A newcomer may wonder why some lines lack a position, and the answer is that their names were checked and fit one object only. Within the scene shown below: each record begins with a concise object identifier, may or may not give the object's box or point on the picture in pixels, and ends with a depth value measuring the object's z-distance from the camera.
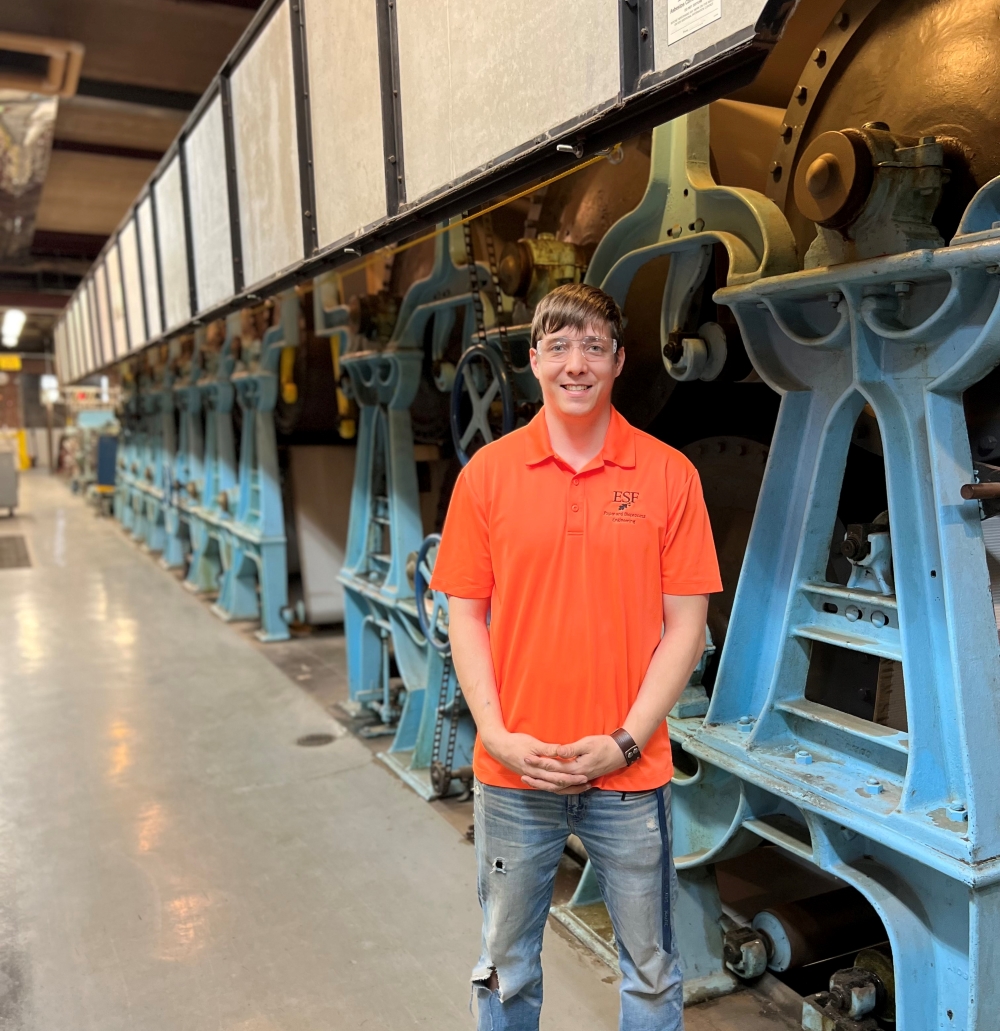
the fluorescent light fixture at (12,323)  16.28
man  1.58
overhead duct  5.99
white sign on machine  1.50
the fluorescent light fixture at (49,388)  21.30
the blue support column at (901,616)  1.62
